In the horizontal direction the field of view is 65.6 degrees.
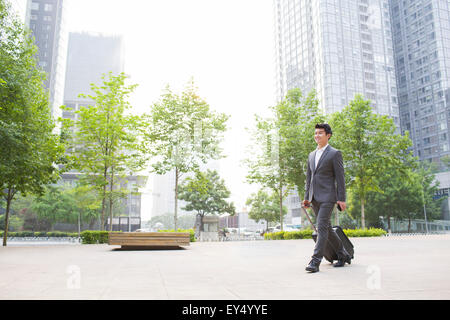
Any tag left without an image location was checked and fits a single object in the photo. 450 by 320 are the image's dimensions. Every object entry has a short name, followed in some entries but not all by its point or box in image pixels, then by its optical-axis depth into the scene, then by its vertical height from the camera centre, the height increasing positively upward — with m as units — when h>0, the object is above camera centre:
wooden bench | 11.05 -0.59
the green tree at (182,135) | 19.73 +4.82
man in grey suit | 4.62 +0.43
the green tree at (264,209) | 45.72 +1.34
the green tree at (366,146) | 22.67 +4.71
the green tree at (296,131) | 22.64 +5.78
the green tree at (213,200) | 36.91 +2.12
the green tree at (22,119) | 13.35 +4.32
